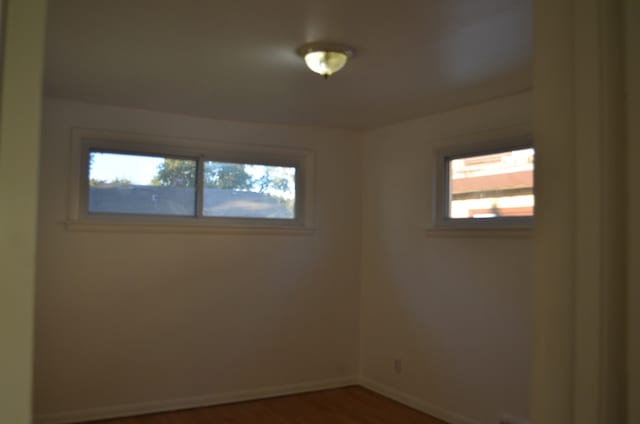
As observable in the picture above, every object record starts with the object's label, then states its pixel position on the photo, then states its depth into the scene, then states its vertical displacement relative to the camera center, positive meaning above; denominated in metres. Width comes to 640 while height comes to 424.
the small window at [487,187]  3.67 +0.34
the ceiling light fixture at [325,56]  2.80 +0.95
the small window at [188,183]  4.13 +0.38
